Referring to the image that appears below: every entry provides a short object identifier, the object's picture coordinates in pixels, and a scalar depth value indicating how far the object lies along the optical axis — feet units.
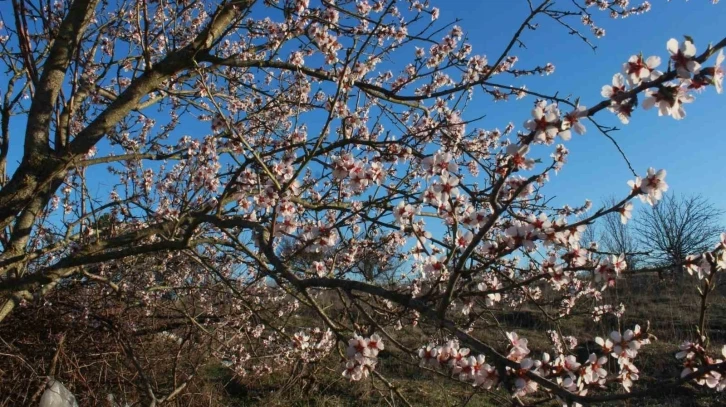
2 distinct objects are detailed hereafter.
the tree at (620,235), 101.35
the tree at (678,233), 91.69
